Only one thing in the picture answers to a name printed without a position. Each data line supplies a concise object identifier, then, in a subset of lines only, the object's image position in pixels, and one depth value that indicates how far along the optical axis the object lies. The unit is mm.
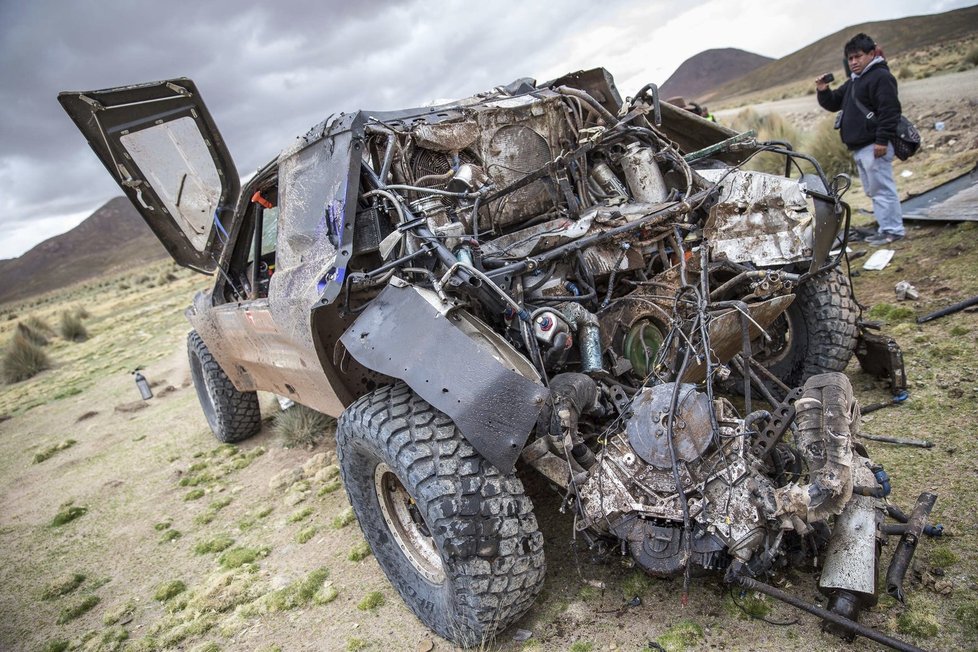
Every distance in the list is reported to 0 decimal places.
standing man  5758
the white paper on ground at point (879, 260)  5563
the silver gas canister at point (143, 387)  8655
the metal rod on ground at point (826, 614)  1851
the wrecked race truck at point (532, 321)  2225
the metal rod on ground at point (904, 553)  2109
